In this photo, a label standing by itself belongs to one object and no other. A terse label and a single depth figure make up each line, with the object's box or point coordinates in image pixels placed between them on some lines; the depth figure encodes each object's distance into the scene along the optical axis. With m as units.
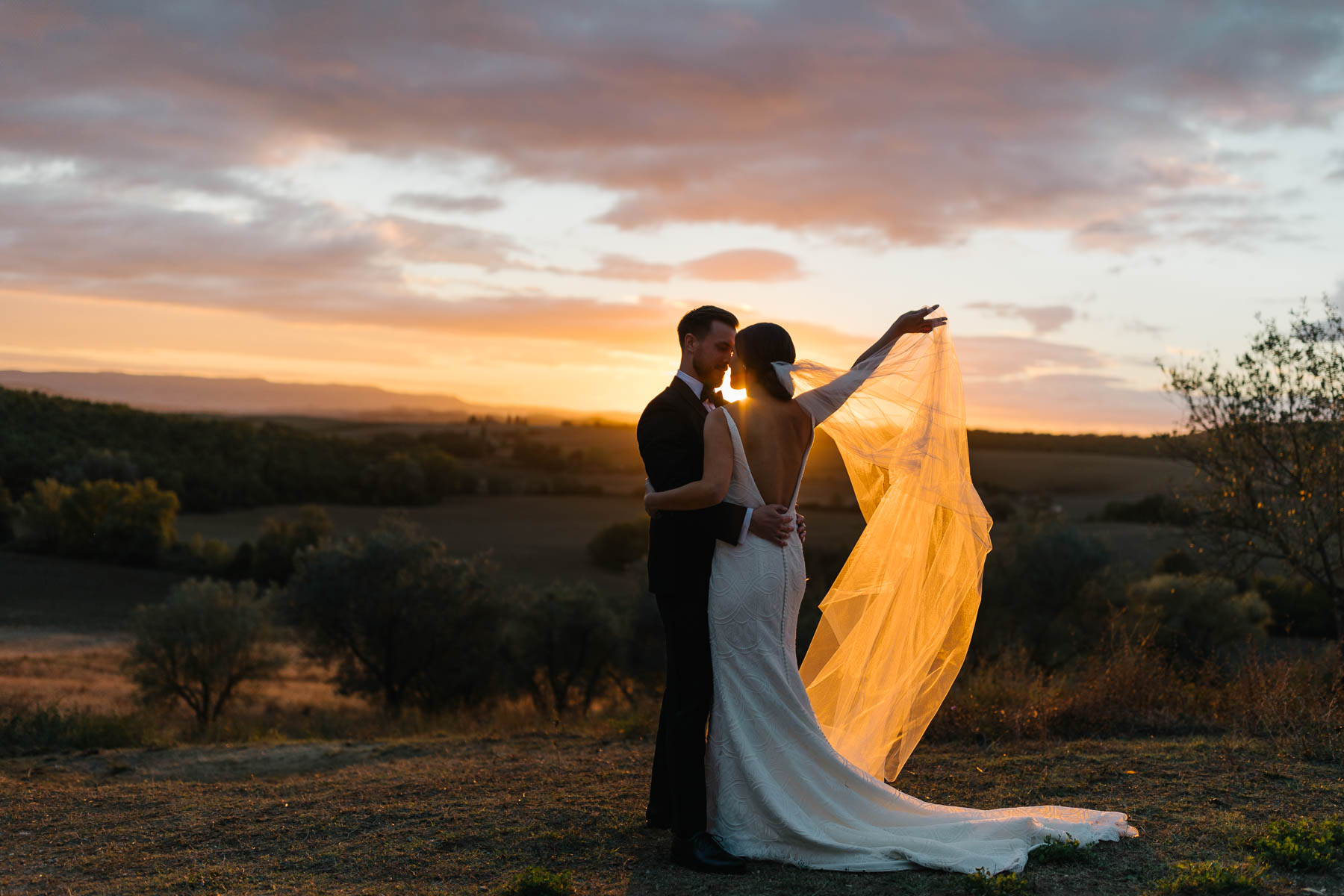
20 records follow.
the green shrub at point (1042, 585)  29.84
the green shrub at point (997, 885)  3.98
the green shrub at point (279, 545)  52.25
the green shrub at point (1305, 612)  25.02
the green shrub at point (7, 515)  51.09
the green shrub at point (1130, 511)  42.07
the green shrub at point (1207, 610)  24.25
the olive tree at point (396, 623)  27.77
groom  4.64
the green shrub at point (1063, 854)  4.39
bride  4.57
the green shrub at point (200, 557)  51.84
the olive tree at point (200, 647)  27.23
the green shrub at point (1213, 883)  3.96
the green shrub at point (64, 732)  8.56
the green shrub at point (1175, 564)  36.16
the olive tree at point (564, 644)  29.77
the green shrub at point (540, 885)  4.11
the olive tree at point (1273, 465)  10.77
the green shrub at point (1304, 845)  4.19
